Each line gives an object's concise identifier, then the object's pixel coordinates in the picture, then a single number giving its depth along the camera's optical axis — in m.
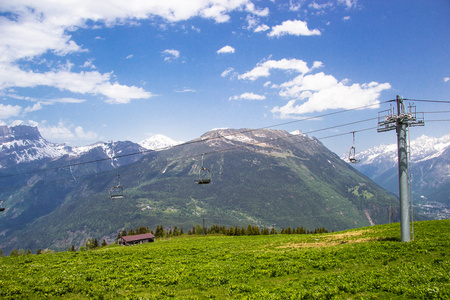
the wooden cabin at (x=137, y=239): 131.12
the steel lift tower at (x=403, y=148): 31.70
